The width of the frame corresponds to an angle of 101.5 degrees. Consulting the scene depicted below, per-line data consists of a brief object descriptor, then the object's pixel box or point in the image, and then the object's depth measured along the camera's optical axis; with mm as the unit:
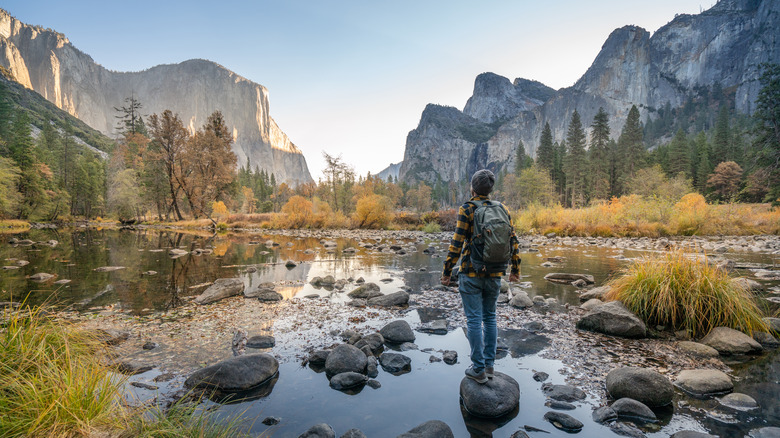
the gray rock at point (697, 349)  4875
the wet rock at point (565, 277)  10155
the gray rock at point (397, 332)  5707
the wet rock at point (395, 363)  4625
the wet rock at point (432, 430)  3049
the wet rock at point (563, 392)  3850
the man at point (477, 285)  3856
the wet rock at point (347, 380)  4121
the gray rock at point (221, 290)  8000
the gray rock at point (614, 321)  5680
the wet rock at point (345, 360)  4438
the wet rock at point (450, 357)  4866
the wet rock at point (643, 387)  3670
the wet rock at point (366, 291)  8680
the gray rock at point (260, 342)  5312
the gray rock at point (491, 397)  3559
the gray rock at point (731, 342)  4941
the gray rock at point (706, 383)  3869
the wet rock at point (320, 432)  3006
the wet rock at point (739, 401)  3553
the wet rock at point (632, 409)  3457
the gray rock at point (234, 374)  3939
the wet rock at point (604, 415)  3407
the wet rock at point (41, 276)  9635
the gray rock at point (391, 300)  8008
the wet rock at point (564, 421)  3312
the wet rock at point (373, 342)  5285
